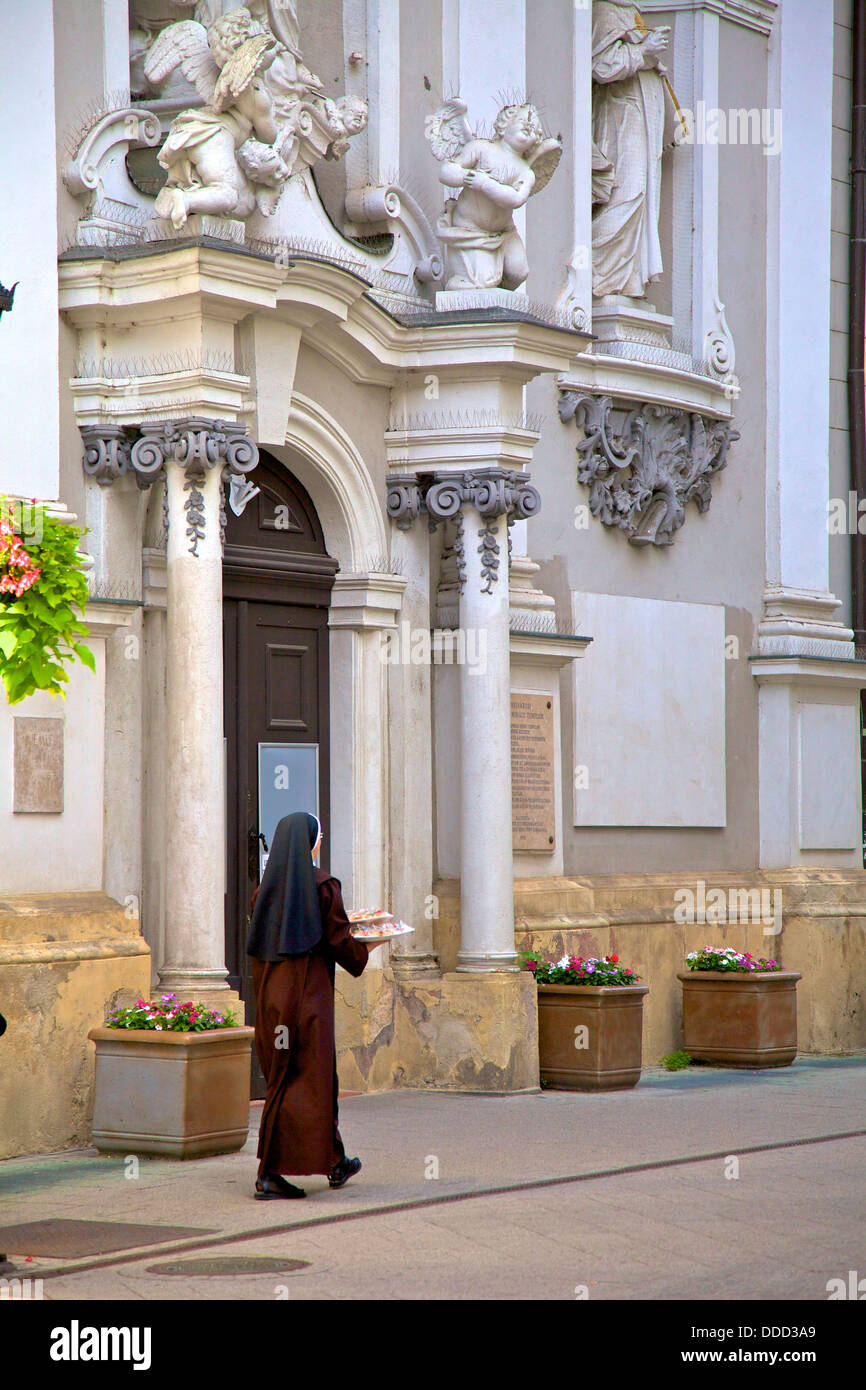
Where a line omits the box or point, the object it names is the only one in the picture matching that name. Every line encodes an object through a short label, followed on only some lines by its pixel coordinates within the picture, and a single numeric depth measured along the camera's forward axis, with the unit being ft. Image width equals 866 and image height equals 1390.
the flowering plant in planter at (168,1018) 32.94
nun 28.99
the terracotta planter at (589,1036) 41.60
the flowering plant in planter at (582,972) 42.24
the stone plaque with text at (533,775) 45.29
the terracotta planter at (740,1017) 46.80
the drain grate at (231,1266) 23.68
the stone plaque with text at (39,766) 34.55
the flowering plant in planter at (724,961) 47.32
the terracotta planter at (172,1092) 32.30
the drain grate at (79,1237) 24.98
